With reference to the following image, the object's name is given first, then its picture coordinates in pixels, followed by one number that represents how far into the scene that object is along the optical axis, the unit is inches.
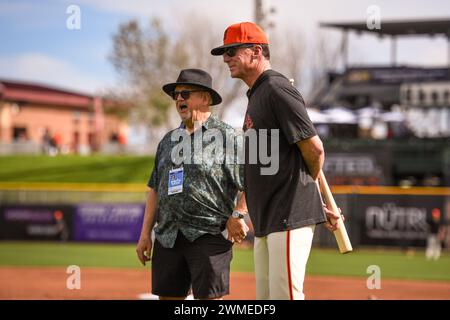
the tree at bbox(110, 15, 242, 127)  1438.2
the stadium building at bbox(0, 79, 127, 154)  1857.8
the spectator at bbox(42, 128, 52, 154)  1498.4
